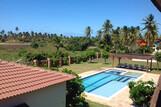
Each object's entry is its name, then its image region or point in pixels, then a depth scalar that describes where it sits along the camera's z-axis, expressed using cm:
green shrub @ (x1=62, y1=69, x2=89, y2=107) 855
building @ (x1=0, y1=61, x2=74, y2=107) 509
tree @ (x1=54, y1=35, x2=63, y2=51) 3796
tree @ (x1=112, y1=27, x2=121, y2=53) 3529
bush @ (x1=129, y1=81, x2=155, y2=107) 899
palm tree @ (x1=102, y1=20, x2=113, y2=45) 4167
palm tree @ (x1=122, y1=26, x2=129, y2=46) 4076
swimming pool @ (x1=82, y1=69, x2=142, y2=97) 1335
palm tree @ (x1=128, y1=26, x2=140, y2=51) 3997
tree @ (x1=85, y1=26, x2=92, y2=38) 6120
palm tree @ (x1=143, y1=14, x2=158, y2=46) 3337
